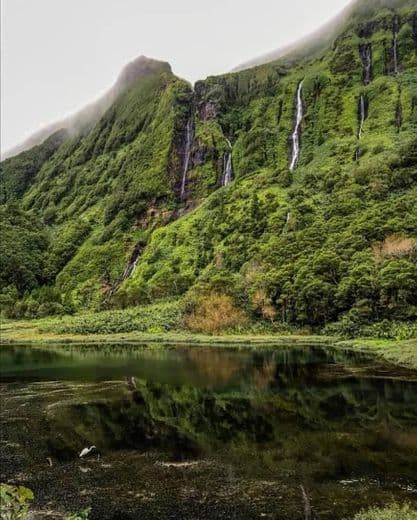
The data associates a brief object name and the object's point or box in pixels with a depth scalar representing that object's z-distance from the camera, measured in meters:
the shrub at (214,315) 110.12
